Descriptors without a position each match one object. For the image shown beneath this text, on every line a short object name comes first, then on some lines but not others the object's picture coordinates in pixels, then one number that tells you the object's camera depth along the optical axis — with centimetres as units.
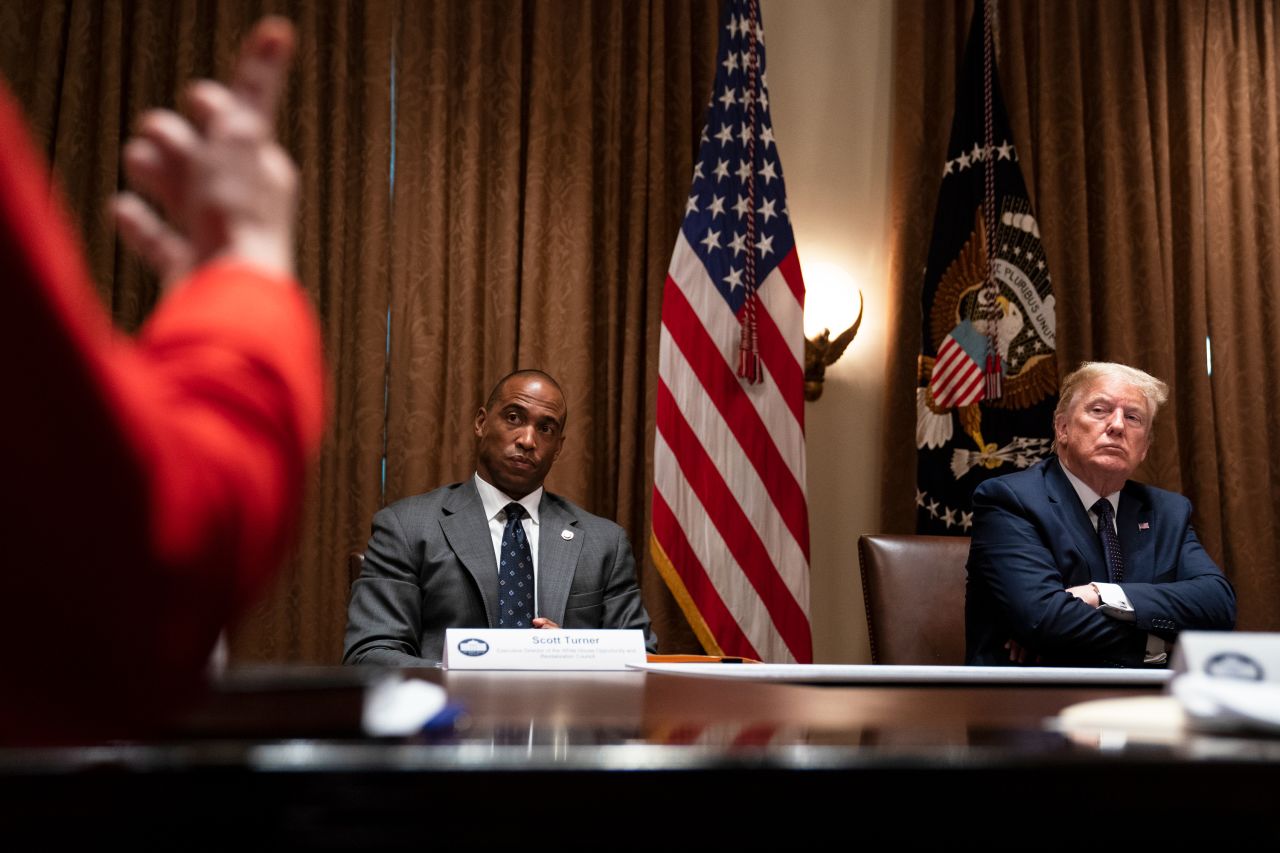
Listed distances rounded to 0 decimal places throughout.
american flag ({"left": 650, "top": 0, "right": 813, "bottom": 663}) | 410
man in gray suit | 311
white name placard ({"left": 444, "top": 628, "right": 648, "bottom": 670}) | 191
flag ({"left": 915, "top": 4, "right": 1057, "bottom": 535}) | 426
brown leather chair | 319
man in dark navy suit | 282
